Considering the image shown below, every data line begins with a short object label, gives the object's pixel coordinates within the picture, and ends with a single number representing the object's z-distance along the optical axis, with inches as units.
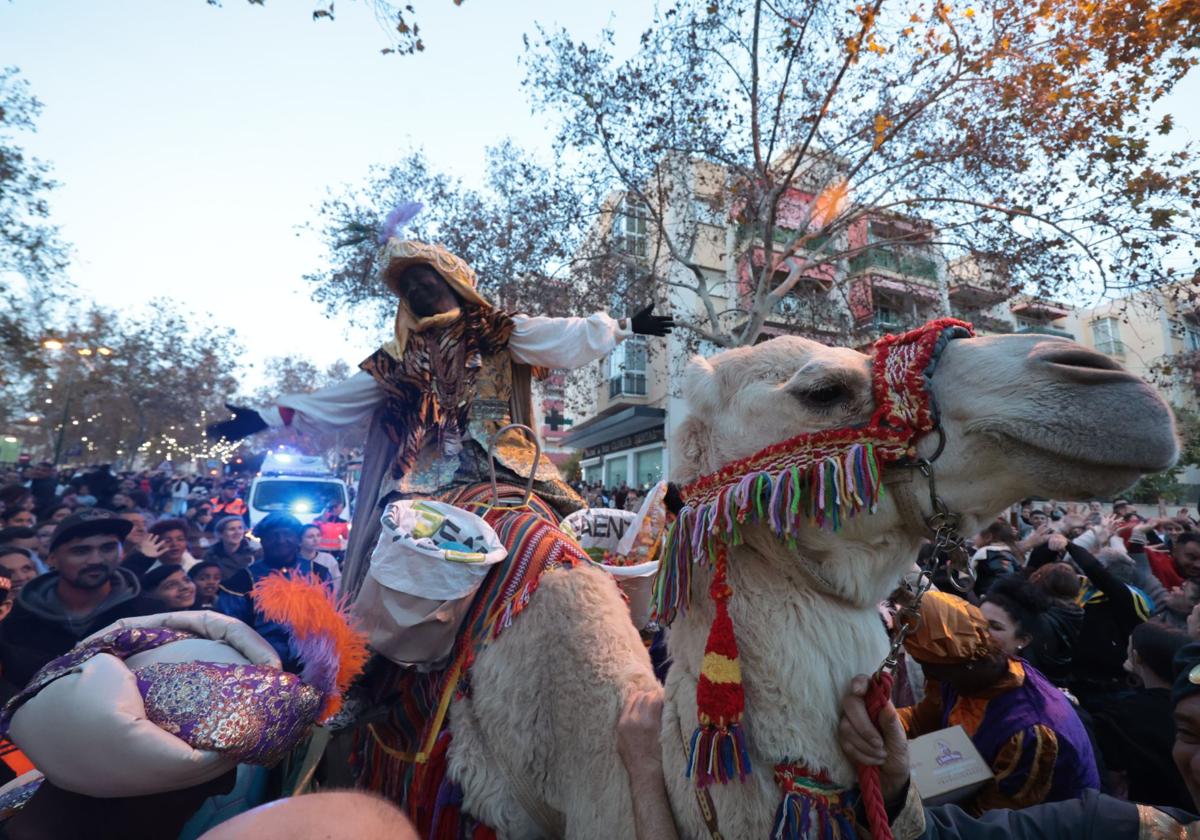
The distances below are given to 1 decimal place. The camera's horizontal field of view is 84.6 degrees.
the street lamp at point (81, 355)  1089.9
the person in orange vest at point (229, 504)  481.4
